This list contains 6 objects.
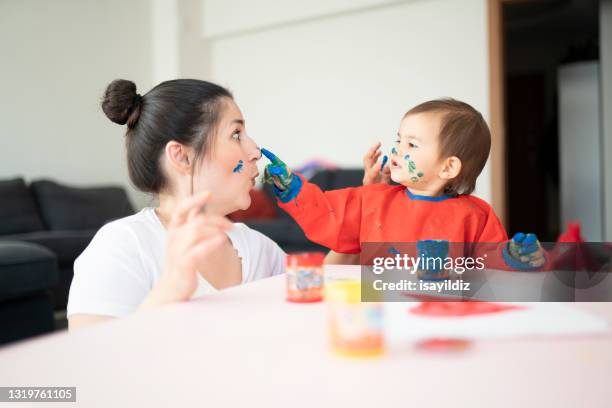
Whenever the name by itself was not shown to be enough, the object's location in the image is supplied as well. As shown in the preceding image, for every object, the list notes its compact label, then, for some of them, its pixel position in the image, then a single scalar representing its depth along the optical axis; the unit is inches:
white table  19.3
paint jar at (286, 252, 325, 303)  33.7
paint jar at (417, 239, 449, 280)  39.4
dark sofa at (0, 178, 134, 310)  140.6
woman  43.7
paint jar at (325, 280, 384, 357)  23.6
